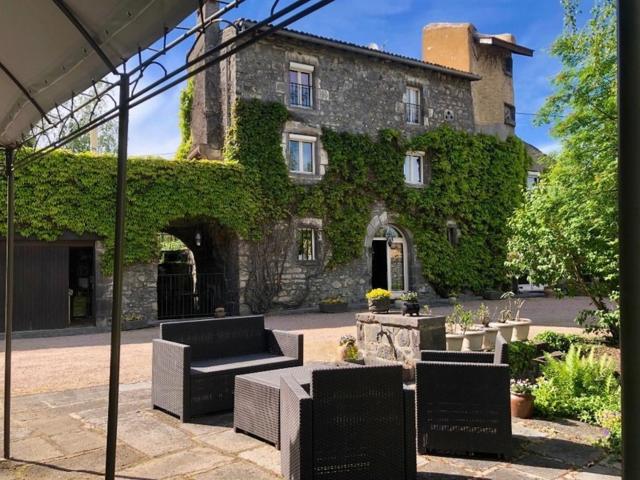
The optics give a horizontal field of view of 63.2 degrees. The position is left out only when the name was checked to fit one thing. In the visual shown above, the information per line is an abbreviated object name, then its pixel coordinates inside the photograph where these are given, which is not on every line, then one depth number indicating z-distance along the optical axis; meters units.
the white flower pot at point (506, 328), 8.67
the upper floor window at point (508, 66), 21.65
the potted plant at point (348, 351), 6.66
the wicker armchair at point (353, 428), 3.12
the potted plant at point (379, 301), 7.42
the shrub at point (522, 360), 6.29
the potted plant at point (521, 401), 4.54
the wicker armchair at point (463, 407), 3.64
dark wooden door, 11.55
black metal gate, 14.34
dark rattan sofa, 4.55
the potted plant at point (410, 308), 6.80
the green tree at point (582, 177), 6.68
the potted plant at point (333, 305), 14.73
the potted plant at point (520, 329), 8.88
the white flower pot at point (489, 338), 7.91
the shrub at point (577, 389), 4.61
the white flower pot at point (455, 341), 7.47
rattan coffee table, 3.86
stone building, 14.75
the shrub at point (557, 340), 7.70
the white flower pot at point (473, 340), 7.63
